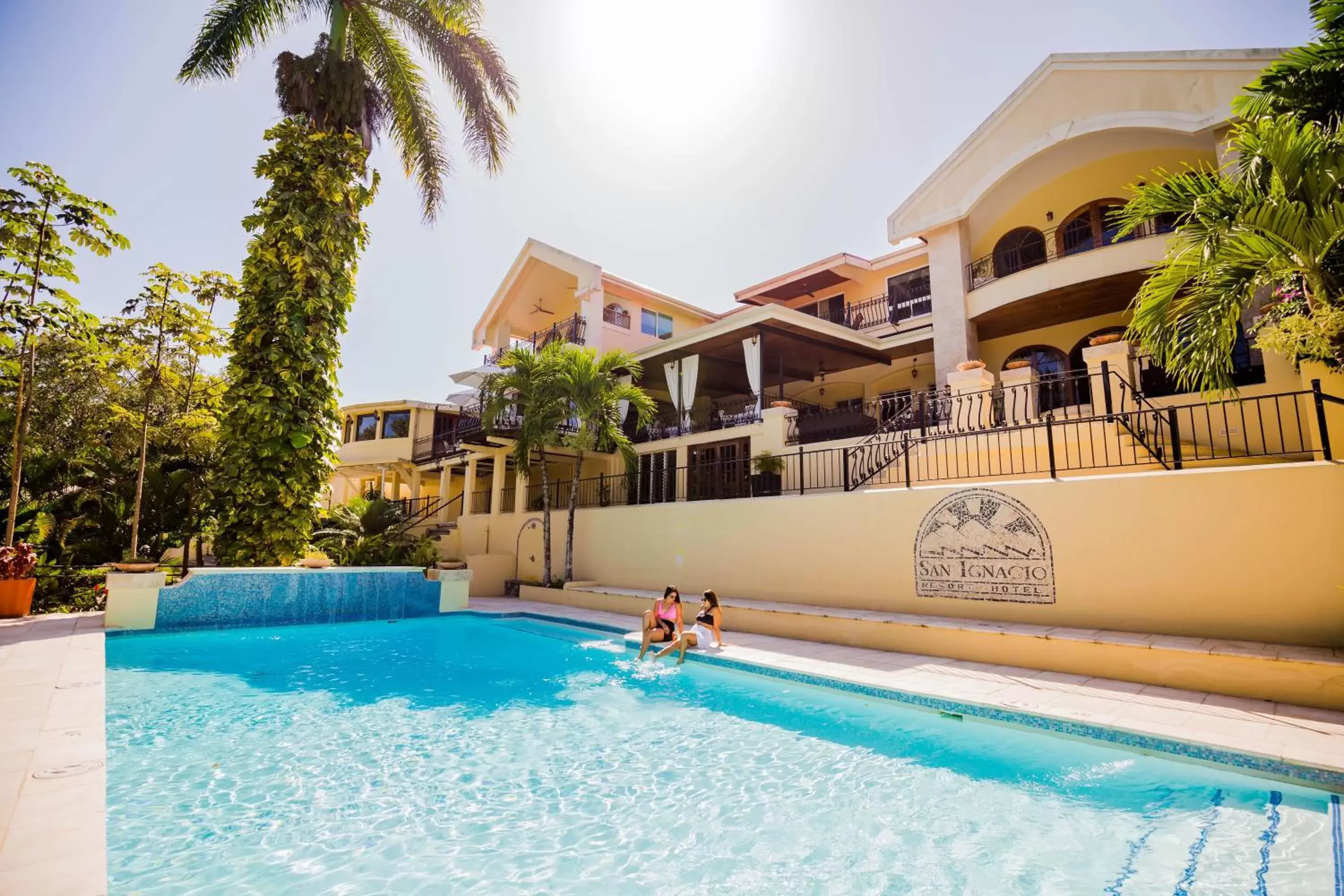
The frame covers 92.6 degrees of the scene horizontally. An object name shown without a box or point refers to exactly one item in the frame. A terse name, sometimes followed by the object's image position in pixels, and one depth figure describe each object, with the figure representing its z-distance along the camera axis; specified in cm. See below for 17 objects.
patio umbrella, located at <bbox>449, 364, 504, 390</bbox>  2006
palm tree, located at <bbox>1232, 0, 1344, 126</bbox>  511
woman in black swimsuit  882
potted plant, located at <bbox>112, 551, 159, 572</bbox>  1041
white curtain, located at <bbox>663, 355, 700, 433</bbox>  1677
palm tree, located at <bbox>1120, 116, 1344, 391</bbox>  530
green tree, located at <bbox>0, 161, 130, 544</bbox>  998
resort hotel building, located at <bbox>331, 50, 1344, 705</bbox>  714
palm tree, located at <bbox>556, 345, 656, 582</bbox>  1430
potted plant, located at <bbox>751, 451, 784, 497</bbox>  1330
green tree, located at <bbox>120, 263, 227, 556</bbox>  1251
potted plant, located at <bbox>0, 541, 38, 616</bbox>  970
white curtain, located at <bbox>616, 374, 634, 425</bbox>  1614
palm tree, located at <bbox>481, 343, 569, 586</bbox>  1433
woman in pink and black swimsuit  909
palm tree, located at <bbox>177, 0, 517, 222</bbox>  1243
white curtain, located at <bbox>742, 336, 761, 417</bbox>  1515
